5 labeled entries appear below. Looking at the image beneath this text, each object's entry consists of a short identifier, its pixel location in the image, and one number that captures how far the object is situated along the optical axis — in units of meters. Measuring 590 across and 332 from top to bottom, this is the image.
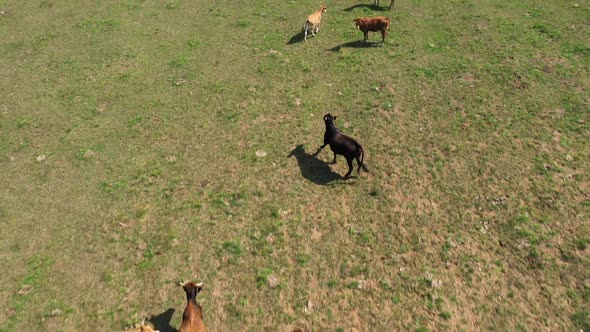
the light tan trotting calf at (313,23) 16.14
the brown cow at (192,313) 6.25
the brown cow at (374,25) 15.03
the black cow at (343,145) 9.37
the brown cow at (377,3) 18.34
